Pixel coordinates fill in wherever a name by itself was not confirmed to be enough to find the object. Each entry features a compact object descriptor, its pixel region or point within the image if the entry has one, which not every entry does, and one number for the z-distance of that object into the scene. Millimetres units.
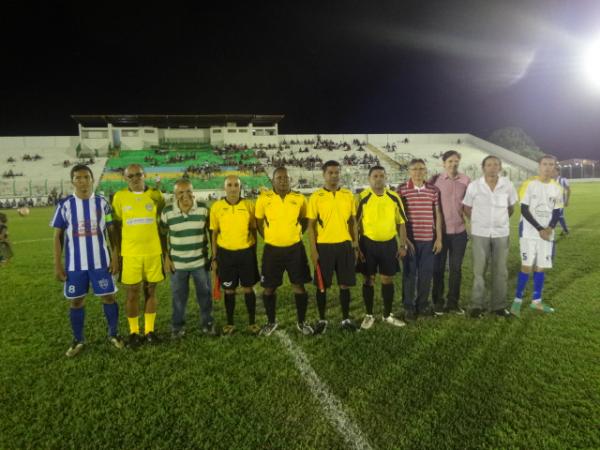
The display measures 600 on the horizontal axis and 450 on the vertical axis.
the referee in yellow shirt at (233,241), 4332
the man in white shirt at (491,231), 4805
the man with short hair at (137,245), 4129
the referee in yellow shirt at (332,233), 4367
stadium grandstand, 36156
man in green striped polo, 4320
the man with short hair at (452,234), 5059
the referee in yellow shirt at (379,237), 4527
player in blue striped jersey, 3955
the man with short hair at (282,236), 4301
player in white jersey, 5016
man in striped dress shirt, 4805
